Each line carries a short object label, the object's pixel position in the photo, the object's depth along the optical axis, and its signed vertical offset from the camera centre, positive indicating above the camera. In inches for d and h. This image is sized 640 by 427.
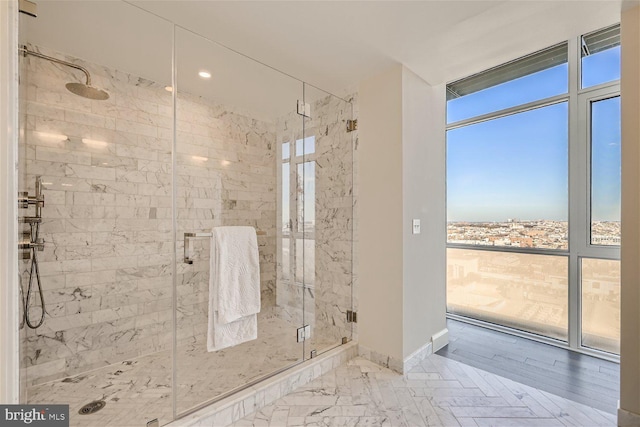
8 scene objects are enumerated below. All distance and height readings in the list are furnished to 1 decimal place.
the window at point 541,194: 102.8 +8.7
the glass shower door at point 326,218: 100.0 -1.1
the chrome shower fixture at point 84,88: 82.5 +37.8
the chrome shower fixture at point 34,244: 72.1 -7.8
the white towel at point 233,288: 78.7 -20.1
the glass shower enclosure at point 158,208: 75.6 +2.2
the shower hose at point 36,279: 75.3 -17.4
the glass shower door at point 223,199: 77.4 +4.5
